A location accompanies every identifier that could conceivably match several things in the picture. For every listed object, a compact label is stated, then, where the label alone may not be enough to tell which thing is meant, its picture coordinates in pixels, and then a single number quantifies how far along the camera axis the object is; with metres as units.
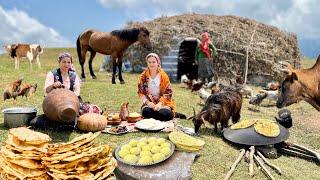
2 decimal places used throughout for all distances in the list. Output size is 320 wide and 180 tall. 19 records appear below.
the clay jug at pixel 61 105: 4.92
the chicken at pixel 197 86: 10.27
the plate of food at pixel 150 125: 5.62
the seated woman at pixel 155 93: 5.95
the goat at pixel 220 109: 5.93
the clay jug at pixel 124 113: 6.15
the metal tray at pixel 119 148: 4.31
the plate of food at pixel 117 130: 5.50
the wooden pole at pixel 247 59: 13.26
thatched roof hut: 14.39
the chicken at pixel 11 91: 7.11
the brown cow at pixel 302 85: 4.94
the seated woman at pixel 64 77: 5.32
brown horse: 10.27
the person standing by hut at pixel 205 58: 11.47
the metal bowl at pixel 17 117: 5.40
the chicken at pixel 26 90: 7.27
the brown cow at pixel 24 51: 14.77
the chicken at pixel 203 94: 9.26
